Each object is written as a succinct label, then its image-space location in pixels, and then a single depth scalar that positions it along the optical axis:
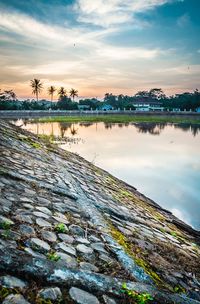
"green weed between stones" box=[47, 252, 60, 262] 2.35
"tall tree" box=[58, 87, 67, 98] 98.31
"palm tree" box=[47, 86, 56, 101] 95.31
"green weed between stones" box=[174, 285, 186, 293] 2.67
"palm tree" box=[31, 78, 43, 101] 87.12
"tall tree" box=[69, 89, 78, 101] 101.44
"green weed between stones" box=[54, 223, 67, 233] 2.96
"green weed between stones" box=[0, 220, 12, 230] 2.57
